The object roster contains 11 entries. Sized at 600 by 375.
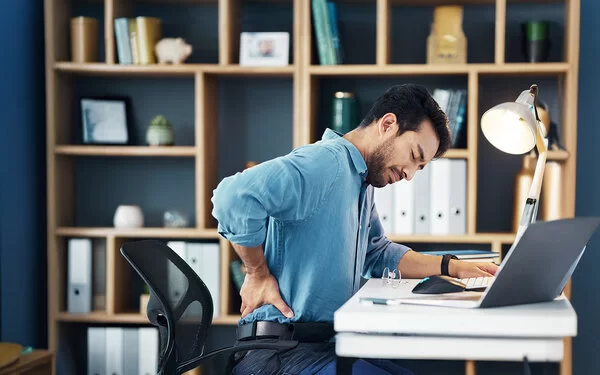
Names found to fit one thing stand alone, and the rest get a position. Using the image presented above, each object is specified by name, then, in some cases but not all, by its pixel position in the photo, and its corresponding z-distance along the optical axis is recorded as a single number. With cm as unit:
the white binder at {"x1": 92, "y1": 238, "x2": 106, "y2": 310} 376
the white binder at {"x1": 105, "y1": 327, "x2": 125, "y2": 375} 370
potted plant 373
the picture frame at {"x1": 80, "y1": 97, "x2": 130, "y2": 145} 380
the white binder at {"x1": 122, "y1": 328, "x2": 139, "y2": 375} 369
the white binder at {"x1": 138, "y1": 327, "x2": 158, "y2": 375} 367
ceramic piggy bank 367
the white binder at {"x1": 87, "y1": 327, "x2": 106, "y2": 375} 372
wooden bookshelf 348
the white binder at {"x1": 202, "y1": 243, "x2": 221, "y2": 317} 365
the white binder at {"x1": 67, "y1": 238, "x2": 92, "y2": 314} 372
